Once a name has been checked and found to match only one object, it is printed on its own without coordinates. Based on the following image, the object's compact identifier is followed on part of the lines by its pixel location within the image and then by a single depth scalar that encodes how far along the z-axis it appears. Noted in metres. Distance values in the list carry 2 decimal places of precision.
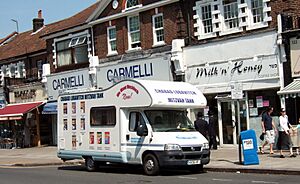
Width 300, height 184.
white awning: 20.34
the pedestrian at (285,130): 18.64
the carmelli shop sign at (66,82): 32.16
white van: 15.77
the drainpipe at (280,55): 21.55
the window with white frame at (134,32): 28.96
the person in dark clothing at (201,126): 22.03
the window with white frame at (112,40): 30.38
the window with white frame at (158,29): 27.58
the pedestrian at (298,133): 18.47
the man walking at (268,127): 19.59
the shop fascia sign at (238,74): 22.14
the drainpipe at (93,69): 31.16
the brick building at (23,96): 36.84
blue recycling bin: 17.03
